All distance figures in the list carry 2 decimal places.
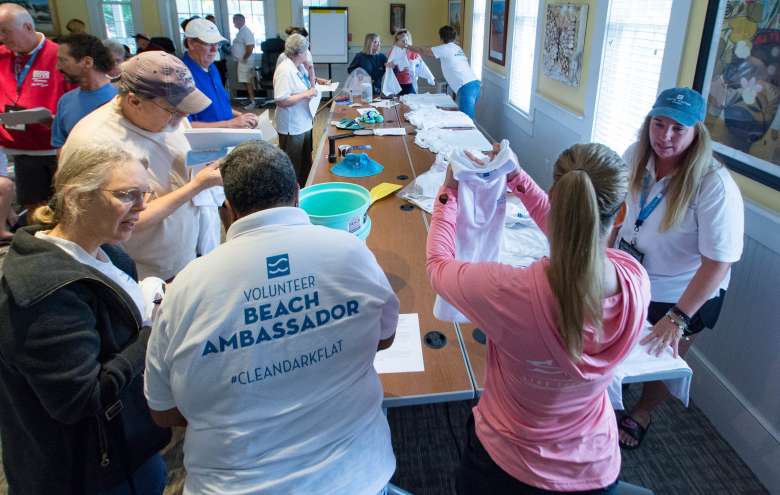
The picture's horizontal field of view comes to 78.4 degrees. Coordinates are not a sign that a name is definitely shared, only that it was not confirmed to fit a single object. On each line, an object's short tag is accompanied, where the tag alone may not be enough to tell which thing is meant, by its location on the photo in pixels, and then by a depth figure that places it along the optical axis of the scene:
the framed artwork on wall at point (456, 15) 8.20
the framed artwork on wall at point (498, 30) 5.53
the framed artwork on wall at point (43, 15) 8.18
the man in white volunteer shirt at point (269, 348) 0.86
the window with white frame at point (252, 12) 9.08
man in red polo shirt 2.63
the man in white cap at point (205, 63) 2.70
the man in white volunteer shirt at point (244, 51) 8.65
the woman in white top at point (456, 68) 5.35
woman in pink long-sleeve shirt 0.87
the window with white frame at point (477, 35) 6.93
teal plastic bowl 1.89
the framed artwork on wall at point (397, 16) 9.27
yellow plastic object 2.55
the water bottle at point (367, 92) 5.01
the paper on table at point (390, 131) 3.81
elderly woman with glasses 0.93
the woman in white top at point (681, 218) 1.50
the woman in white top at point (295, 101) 3.59
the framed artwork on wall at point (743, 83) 1.74
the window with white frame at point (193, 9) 8.96
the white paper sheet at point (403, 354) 1.39
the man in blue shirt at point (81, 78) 2.27
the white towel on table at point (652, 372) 1.35
